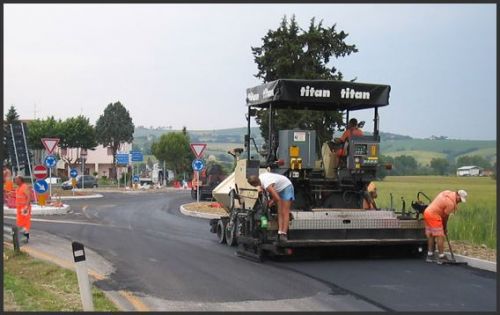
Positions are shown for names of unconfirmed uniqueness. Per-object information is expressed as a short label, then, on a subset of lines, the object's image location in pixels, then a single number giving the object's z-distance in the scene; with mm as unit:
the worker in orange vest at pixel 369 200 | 12828
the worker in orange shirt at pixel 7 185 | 18312
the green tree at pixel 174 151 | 83938
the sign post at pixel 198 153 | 28719
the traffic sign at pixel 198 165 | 29375
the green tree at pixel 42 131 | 72812
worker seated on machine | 12531
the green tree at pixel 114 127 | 83812
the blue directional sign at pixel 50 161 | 27906
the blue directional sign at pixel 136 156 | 52969
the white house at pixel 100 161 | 101938
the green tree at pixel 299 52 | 24078
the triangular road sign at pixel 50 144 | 26922
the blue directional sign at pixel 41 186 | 23430
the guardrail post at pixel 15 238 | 13117
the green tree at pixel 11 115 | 82019
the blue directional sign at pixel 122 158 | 58125
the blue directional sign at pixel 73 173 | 42650
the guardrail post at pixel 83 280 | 7336
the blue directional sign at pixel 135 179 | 63606
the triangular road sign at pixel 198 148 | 28672
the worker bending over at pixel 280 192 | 11086
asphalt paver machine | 11344
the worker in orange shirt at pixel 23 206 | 15203
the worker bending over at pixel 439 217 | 11336
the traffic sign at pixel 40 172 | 23286
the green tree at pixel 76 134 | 73312
